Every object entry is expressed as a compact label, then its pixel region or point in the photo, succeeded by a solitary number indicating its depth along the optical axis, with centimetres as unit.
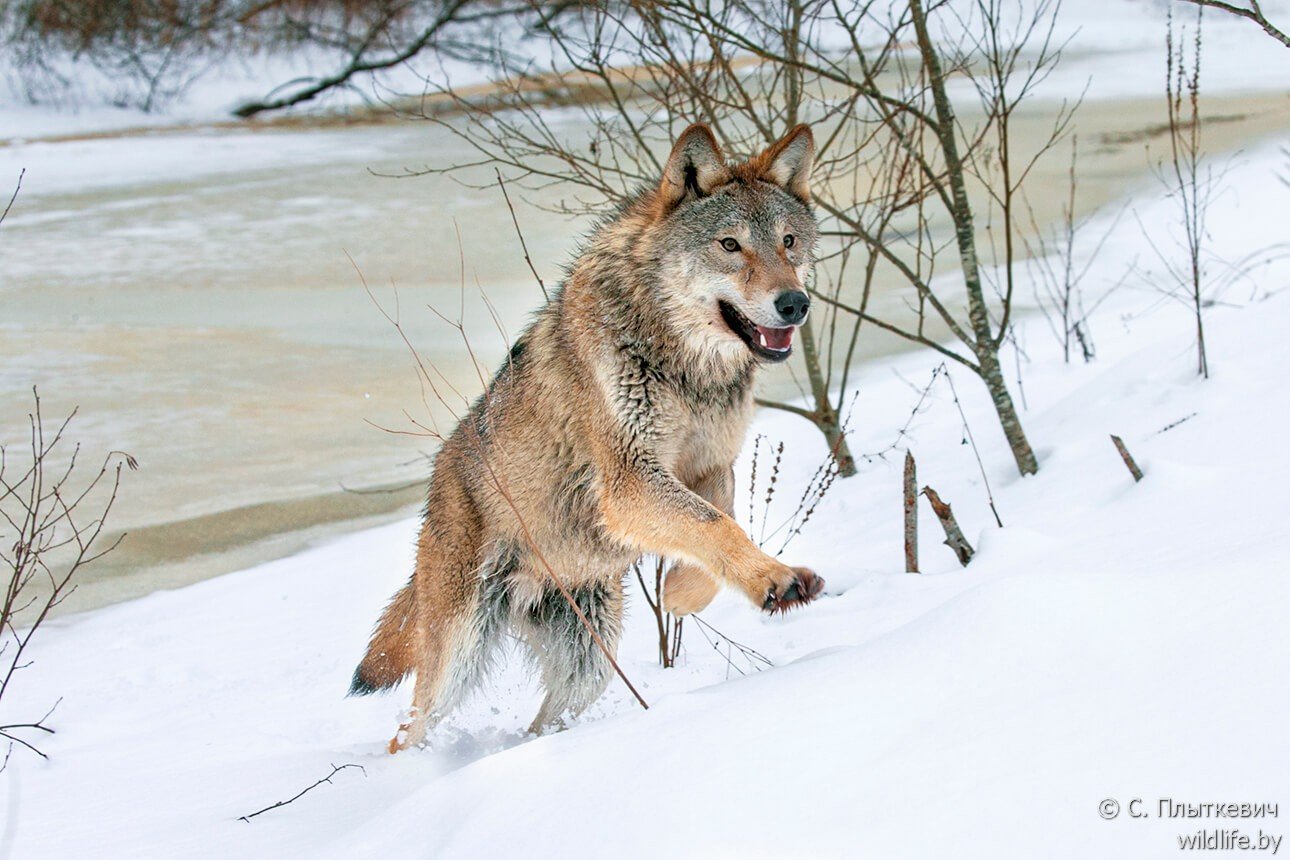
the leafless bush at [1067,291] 792
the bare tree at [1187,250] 590
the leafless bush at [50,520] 618
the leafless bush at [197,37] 2102
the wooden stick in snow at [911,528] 492
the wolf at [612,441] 401
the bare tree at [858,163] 532
